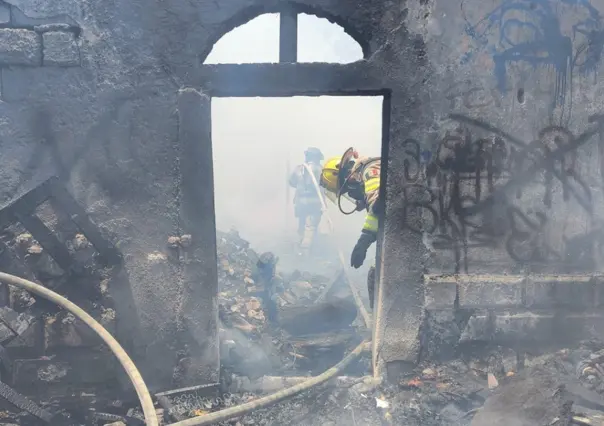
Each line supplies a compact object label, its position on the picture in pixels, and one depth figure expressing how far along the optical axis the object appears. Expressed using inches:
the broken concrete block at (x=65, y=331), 171.2
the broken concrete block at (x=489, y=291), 179.5
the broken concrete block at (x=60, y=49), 156.9
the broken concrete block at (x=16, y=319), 164.7
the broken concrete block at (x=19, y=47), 155.3
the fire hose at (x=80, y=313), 151.3
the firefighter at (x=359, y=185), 204.7
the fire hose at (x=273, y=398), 159.8
